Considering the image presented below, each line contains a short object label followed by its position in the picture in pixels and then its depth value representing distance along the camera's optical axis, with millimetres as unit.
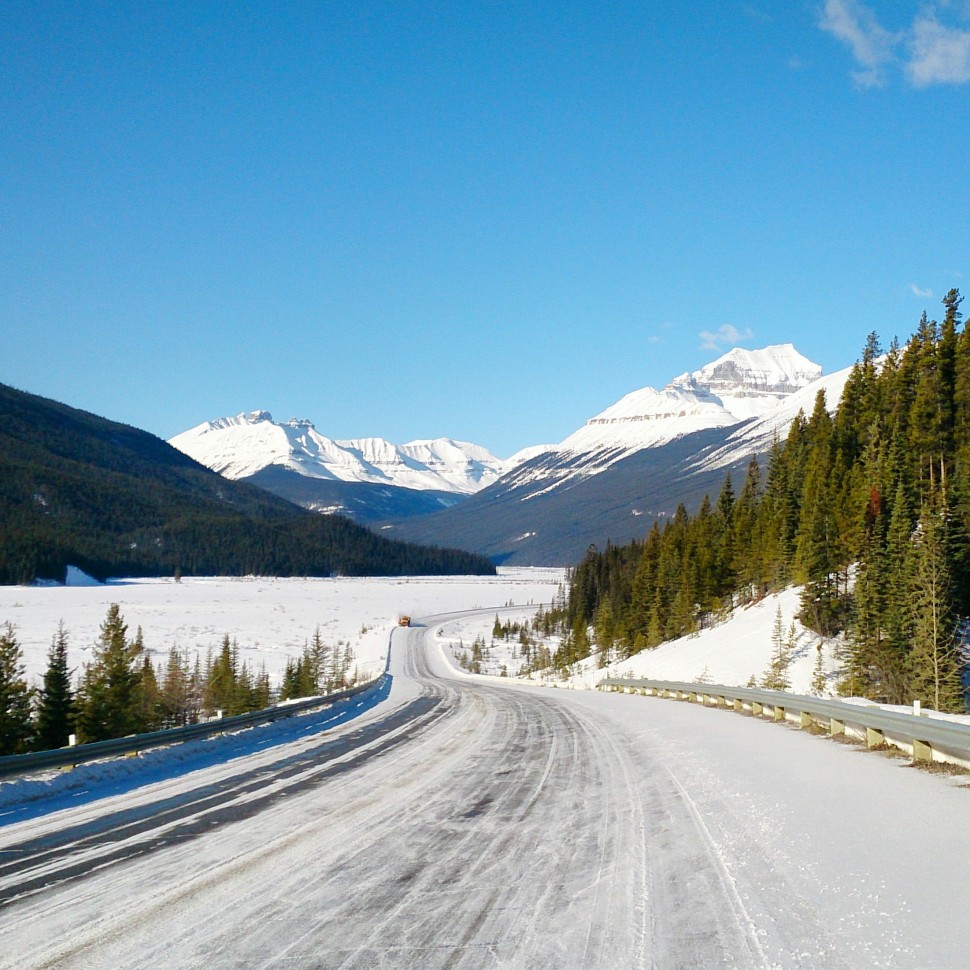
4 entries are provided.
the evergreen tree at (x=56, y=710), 34125
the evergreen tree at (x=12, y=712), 31203
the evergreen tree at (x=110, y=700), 33719
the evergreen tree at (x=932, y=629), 35178
